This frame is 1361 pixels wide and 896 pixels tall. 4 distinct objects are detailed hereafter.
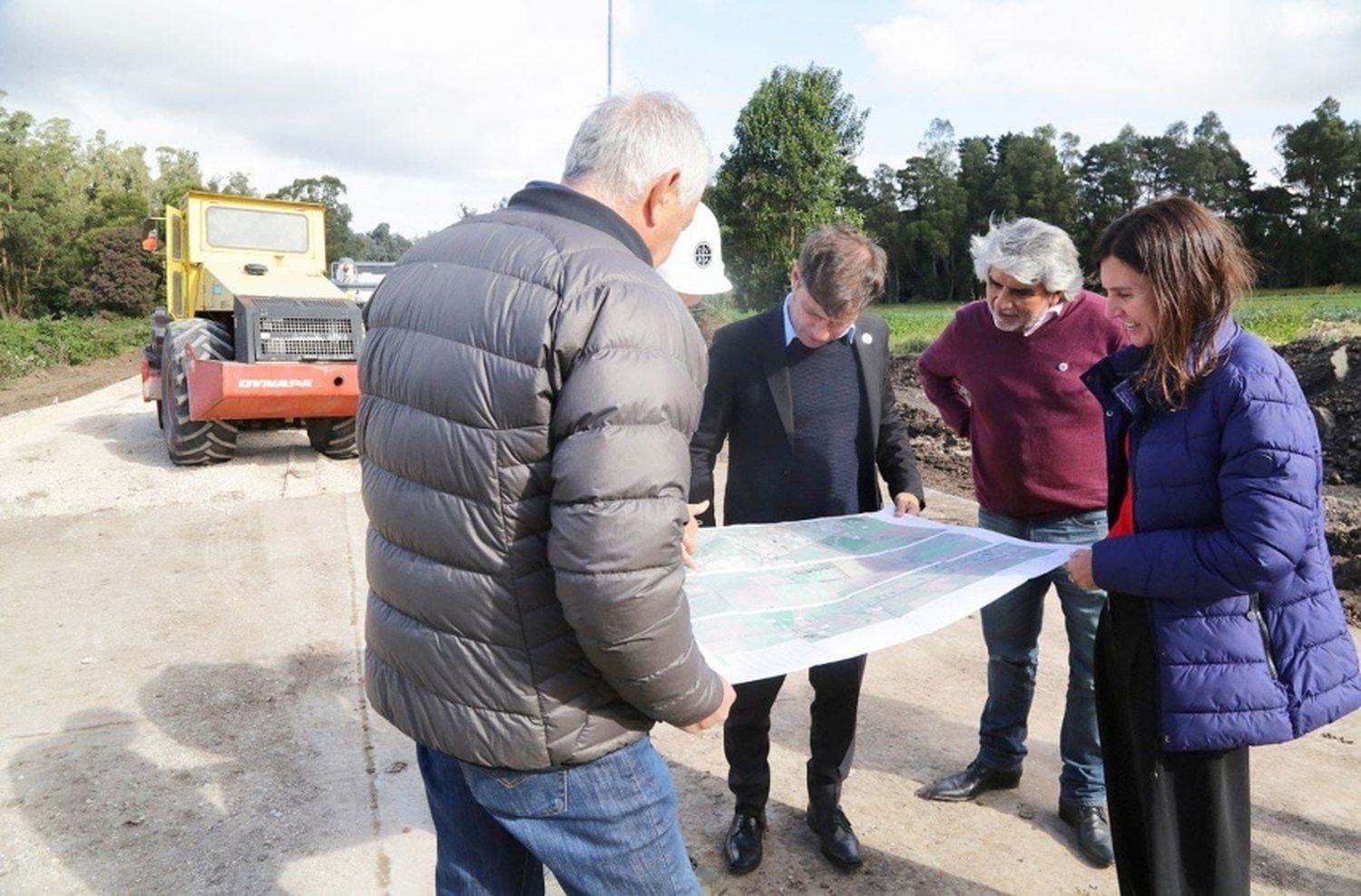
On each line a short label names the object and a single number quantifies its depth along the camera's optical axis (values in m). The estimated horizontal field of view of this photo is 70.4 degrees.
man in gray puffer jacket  1.33
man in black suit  2.76
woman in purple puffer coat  1.82
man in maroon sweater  2.85
